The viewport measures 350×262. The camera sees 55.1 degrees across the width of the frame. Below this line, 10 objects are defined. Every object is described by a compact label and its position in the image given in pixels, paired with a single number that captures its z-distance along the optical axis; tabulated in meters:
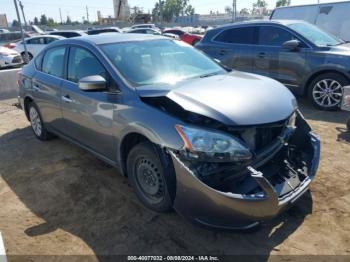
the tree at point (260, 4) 115.41
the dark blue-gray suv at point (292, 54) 6.42
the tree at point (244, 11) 96.16
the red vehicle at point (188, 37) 18.60
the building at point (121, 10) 66.94
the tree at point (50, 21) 92.84
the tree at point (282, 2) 102.06
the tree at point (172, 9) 97.71
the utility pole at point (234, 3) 49.92
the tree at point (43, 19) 99.47
